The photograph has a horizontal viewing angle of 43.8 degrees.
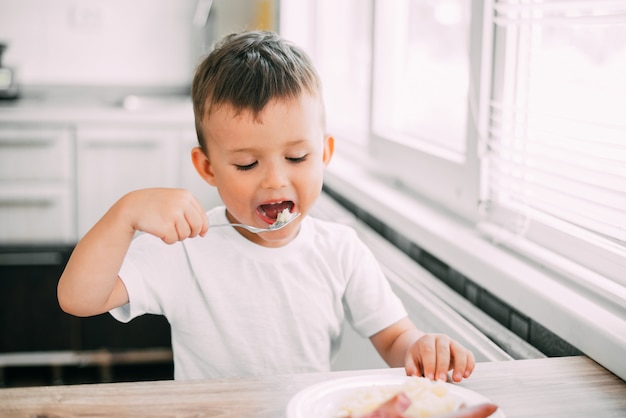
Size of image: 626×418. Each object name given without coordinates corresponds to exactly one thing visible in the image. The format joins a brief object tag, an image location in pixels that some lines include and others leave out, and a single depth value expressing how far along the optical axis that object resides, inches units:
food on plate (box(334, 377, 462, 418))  28.2
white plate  28.8
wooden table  30.0
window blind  43.6
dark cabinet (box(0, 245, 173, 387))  120.7
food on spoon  42.9
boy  42.3
